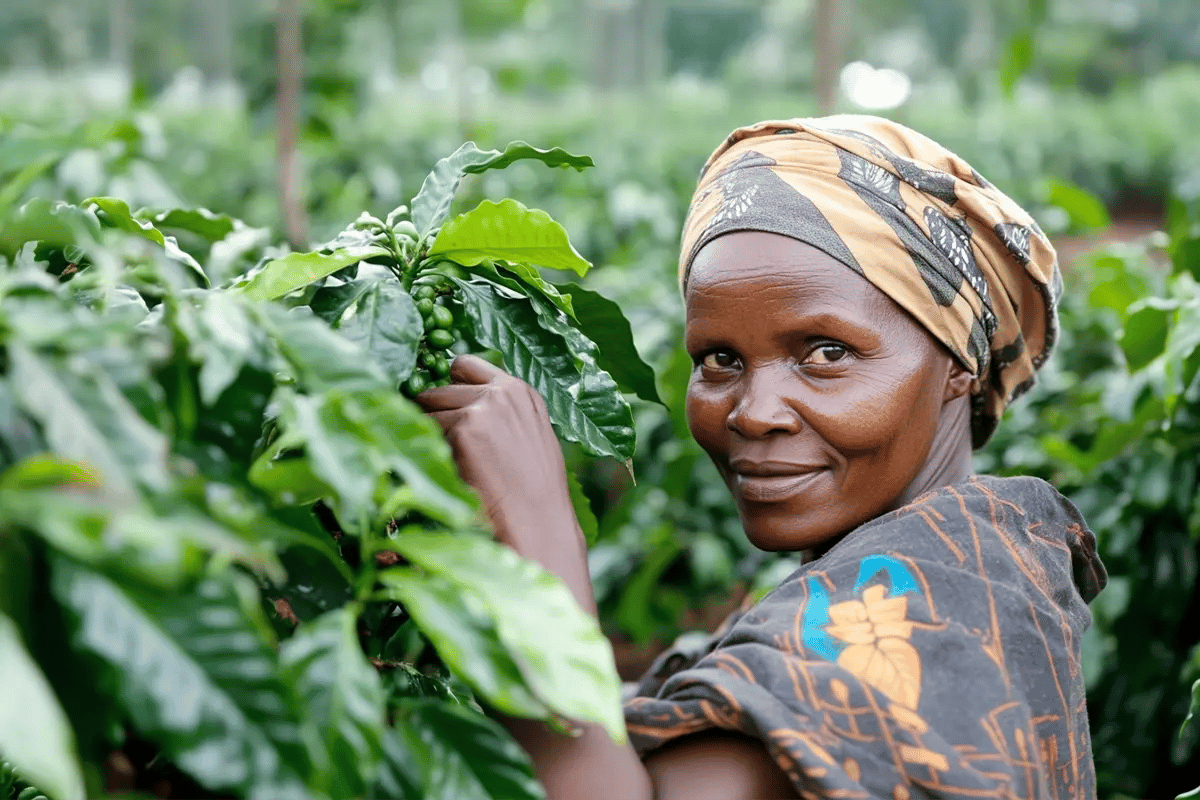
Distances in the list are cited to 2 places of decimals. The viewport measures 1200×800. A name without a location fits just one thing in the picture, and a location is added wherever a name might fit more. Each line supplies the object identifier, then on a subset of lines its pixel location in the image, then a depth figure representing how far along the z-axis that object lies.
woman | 1.30
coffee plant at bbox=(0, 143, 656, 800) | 0.83
